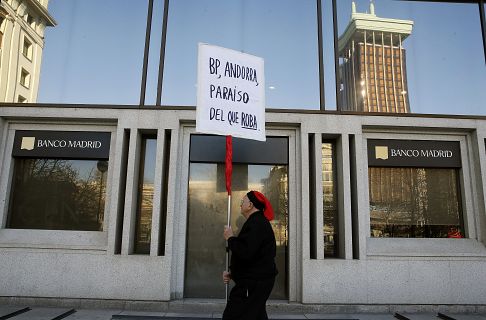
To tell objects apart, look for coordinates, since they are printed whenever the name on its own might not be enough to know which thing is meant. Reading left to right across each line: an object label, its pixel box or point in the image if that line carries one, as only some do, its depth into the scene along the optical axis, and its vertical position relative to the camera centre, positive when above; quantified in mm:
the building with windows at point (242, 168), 6969 +1233
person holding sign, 3916 -395
